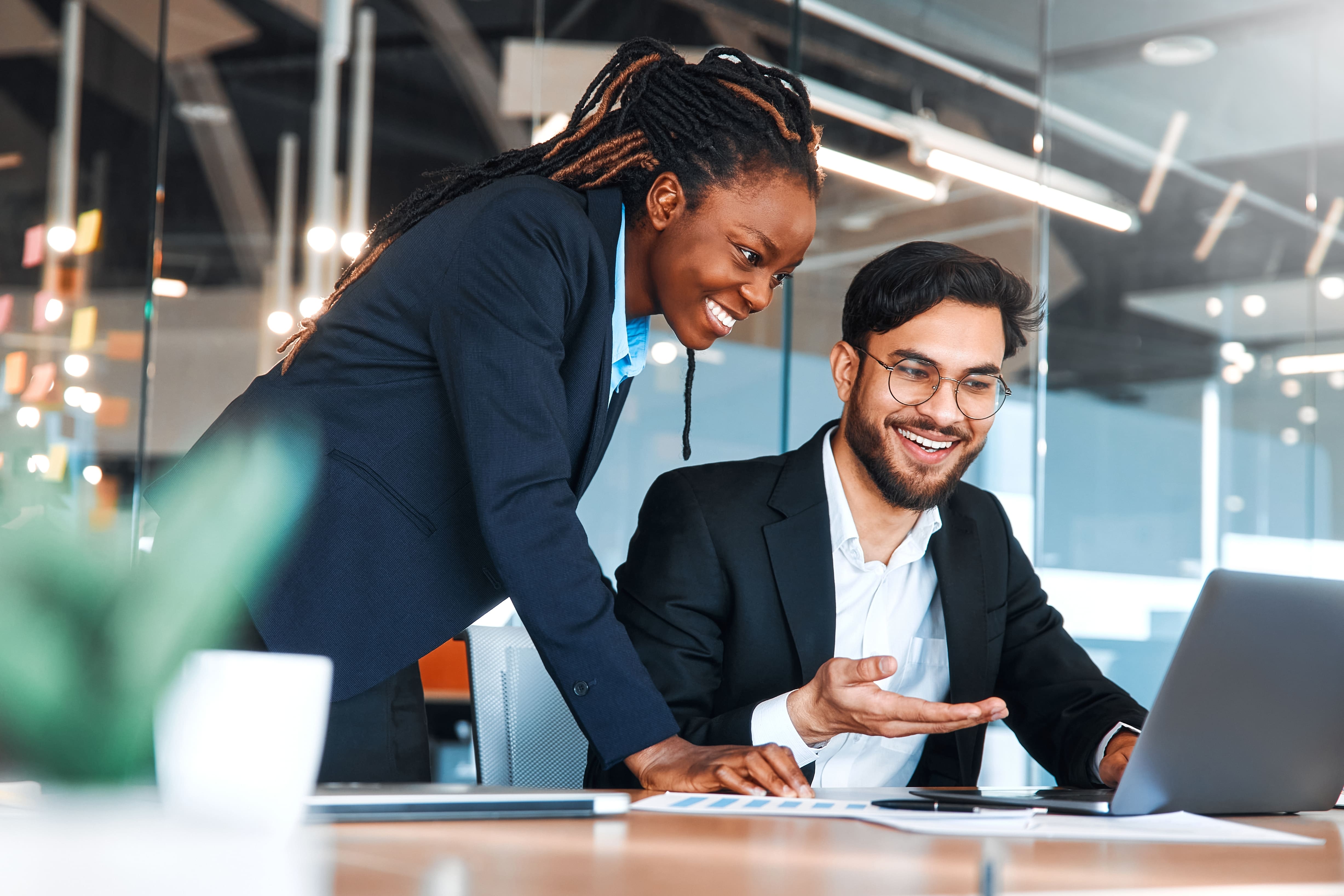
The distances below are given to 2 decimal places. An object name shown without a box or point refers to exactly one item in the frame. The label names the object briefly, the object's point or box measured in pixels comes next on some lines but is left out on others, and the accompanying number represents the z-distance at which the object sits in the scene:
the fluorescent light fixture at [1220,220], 4.51
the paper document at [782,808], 0.97
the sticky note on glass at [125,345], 4.48
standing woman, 1.17
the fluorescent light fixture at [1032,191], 4.11
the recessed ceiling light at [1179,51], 4.52
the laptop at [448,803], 0.86
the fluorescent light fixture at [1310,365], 4.35
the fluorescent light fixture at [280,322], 4.95
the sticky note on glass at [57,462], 4.19
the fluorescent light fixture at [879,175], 3.87
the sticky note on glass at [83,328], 4.42
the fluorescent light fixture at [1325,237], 4.41
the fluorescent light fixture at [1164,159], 4.54
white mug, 0.63
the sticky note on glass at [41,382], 4.28
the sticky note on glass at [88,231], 4.55
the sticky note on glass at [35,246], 4.50
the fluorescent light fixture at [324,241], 4.93
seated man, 1.72
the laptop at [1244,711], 1.05
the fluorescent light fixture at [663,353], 3.75
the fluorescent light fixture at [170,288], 4.80
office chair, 1.62
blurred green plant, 1.24
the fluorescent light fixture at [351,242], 4.93
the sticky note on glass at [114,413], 4.38
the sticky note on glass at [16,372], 4.26
